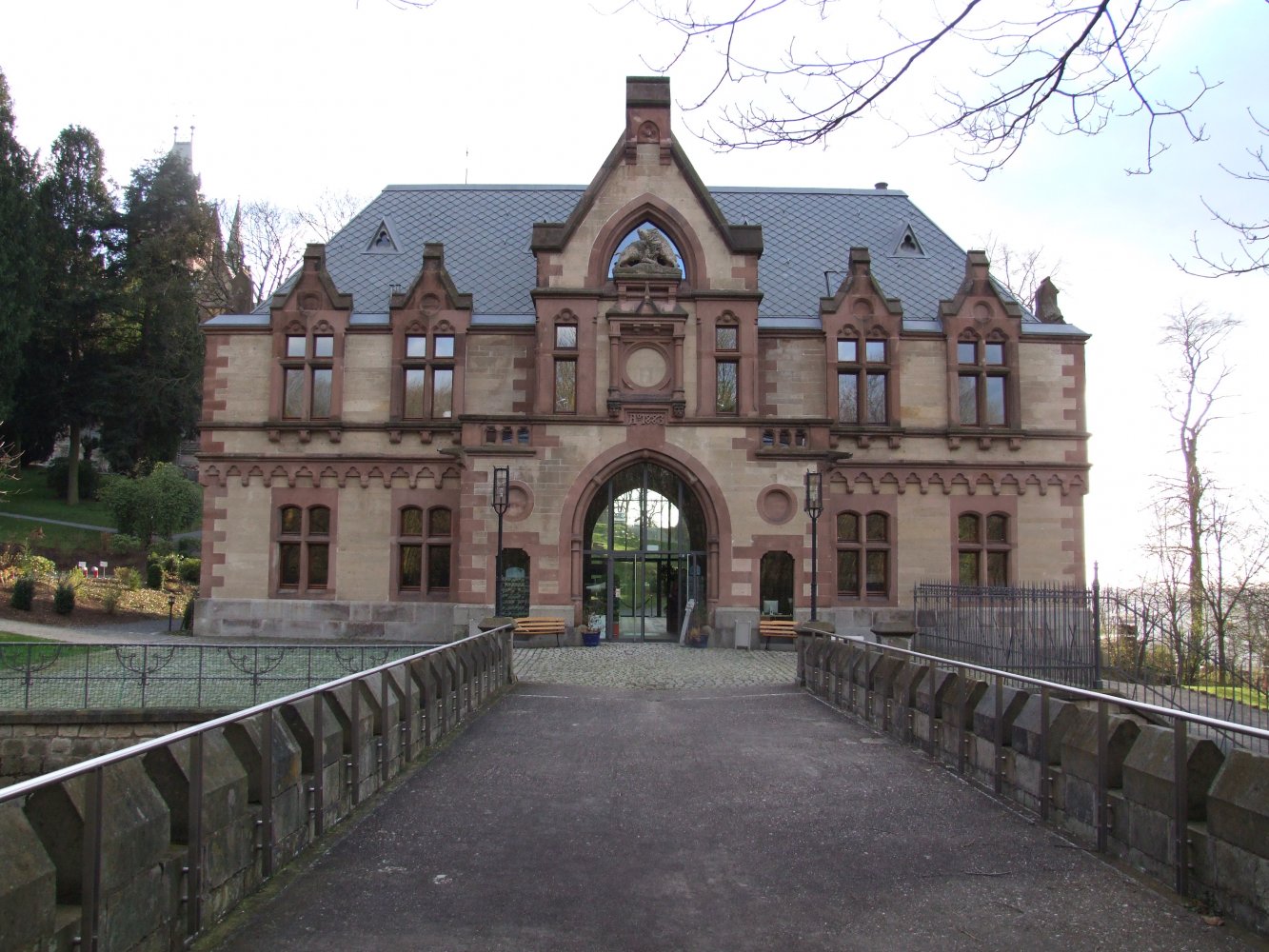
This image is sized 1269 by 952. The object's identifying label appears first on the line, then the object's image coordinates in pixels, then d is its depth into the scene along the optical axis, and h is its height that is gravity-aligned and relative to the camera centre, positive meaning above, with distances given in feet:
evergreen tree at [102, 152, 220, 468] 169.48 +39.59
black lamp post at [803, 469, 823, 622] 73.05 +3.90
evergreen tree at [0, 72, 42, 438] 139.74 +40.68
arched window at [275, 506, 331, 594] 88.02 -0.29
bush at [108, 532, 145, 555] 128.57 -0.23
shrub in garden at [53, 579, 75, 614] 91.04 -5.22
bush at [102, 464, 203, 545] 130.82 +5.19
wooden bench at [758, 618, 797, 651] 79.56 -6.38
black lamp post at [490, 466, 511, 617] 71.51 +3.56
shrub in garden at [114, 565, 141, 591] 105.19 -3.72
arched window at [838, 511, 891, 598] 88.33 -0.43
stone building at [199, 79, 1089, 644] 81.10 +9.66
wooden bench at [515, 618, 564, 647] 77.25 -6.20
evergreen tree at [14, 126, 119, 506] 166.61 +38.59
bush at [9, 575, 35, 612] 90.27 -4.77
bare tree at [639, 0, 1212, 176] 20.26 +9.81
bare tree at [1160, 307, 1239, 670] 108.47 +7.21
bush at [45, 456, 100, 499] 174.60 +11.15
